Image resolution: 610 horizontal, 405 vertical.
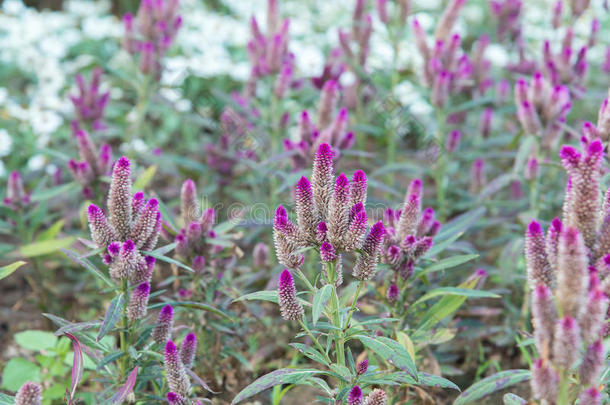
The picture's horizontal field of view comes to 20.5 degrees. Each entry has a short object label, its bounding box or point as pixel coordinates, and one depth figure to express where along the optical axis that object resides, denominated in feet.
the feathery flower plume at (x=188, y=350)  4.03
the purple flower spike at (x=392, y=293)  4.15
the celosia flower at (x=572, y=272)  3.51
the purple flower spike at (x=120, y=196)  3.91
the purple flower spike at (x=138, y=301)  3.97
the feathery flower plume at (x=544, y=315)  3.54
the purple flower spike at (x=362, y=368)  3.89
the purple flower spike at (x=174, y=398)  3.88
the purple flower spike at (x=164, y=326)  4.03
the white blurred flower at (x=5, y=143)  6.12
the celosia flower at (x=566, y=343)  3.51
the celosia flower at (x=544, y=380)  3.55
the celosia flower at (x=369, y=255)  3.79
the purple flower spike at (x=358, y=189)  3.82
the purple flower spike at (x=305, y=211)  3.78
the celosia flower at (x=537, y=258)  3.67
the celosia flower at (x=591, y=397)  3.55
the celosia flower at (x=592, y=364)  3.56
